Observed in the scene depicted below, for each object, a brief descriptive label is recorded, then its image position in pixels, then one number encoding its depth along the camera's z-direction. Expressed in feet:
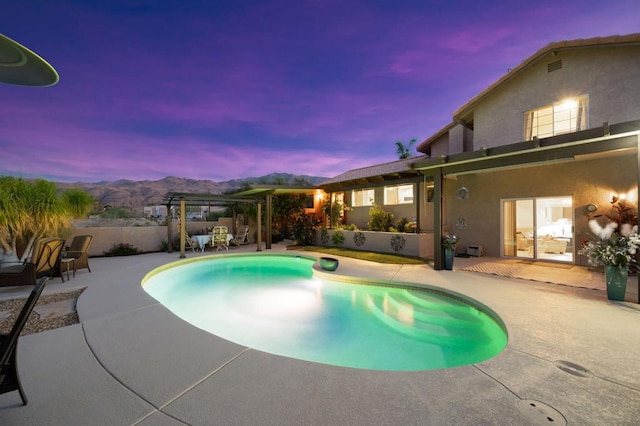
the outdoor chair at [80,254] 25.87
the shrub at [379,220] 43.88
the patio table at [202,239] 42.91
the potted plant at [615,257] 17.10
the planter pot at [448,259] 27.73
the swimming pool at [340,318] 14.62
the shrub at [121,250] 38.93
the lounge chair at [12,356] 6.88
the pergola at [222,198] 38.65
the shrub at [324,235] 49.06
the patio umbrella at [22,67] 8.22
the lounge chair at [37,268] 19.44
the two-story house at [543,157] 24.07
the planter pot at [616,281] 17.12
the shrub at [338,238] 46.55
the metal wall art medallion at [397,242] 38.03
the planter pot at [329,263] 27.89
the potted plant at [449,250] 27.58
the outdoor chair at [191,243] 42.63
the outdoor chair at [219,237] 43.99
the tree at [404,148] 125.70
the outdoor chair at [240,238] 47.67
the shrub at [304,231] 49.49
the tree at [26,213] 24.22
